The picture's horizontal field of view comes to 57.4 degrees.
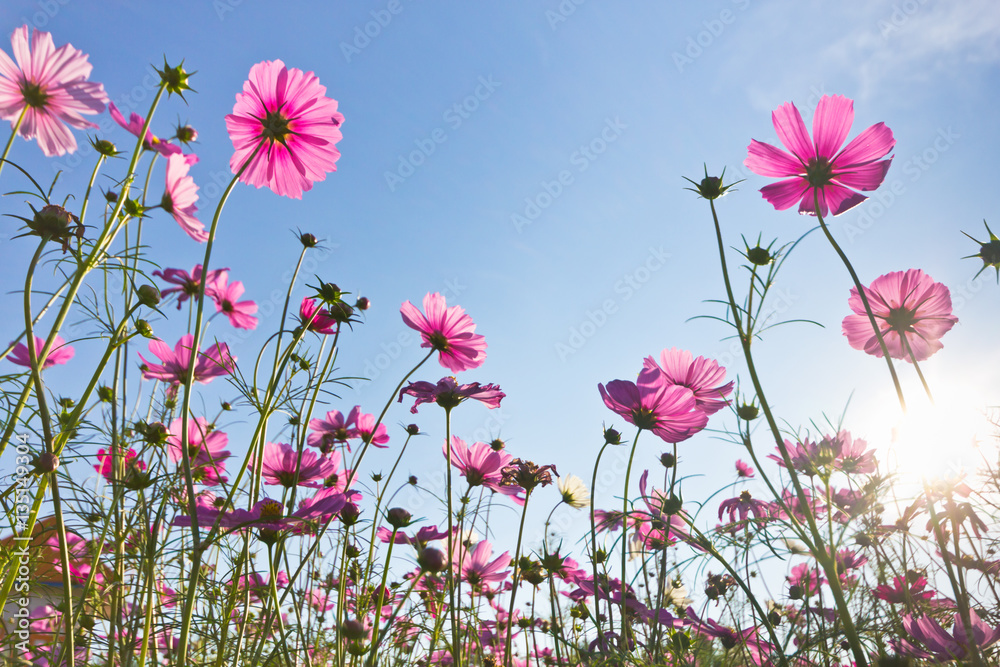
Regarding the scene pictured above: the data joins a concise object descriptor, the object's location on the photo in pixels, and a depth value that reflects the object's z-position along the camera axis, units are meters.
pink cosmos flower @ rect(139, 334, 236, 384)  0.67
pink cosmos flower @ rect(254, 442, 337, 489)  0.65
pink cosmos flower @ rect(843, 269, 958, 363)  0.60
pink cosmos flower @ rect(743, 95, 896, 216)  0.56
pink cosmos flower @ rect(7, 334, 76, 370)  0.69
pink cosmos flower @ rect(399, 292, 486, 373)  0.70
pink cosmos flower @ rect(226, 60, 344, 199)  0.57
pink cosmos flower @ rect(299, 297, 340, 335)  0.66
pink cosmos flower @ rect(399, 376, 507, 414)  0.66
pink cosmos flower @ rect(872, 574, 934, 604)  0.64
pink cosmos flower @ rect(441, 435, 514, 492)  0.70
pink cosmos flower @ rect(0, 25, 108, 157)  0.61
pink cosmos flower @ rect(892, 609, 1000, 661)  0.51
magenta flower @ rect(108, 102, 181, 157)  0.72
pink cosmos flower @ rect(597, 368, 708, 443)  0.62
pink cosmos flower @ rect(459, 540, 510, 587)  0.77
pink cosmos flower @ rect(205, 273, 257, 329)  0.88
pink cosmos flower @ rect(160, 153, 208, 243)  0.68
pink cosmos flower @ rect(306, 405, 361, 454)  0.84
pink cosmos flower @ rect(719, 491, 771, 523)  0.77
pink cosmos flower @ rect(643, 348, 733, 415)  0.68
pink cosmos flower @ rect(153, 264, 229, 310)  0.84
